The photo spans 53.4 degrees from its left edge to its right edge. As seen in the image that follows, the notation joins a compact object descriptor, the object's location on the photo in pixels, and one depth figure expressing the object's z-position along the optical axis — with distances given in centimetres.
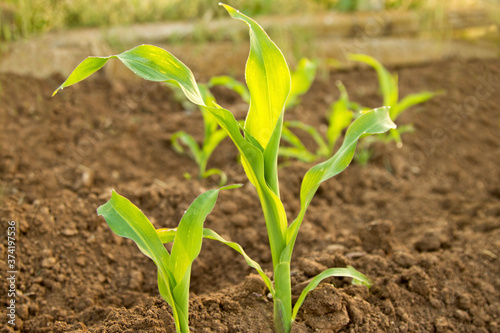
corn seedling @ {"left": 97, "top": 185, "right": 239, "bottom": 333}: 119
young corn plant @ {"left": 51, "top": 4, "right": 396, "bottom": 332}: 119
